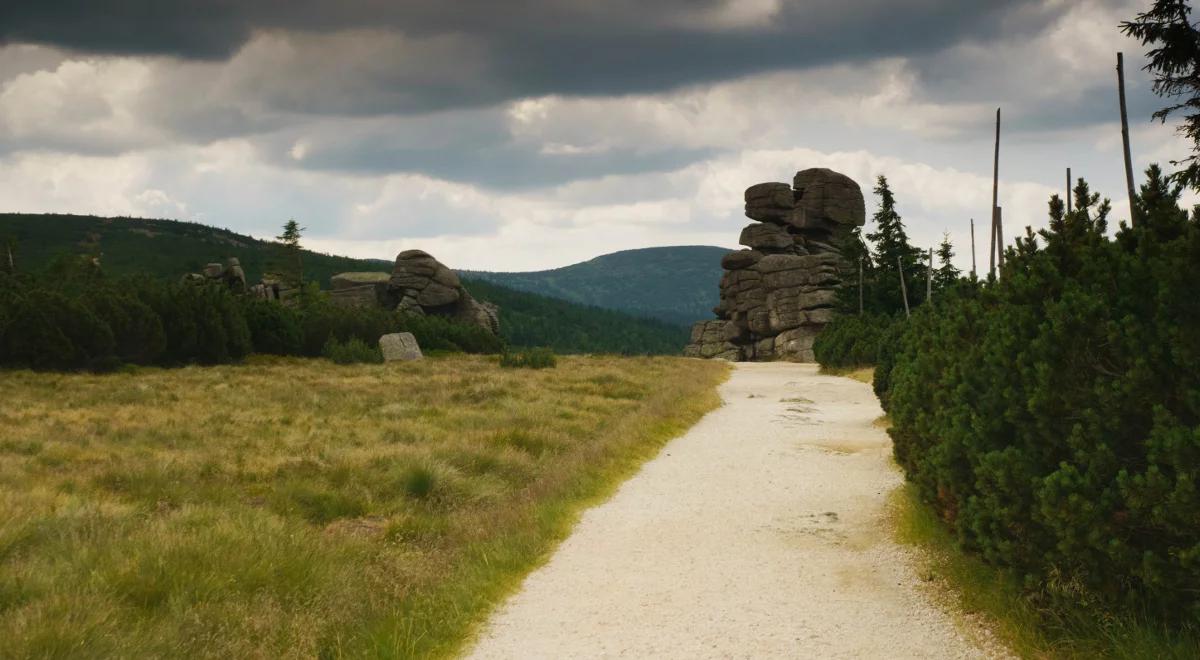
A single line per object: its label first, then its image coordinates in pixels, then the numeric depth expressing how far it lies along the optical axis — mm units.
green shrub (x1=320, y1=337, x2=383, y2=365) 53884
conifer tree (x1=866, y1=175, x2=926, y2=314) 64375
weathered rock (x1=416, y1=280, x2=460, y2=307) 86125
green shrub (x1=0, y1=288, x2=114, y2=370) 39875
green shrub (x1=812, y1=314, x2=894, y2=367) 43219
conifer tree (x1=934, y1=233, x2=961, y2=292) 60688
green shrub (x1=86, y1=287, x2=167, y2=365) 43594
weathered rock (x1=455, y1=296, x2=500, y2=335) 86000
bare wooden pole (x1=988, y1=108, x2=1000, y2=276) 34906
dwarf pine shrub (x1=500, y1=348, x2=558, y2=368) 46750
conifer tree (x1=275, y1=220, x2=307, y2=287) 99250
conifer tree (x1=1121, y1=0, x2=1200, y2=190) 22812
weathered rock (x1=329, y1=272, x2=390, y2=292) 90000
